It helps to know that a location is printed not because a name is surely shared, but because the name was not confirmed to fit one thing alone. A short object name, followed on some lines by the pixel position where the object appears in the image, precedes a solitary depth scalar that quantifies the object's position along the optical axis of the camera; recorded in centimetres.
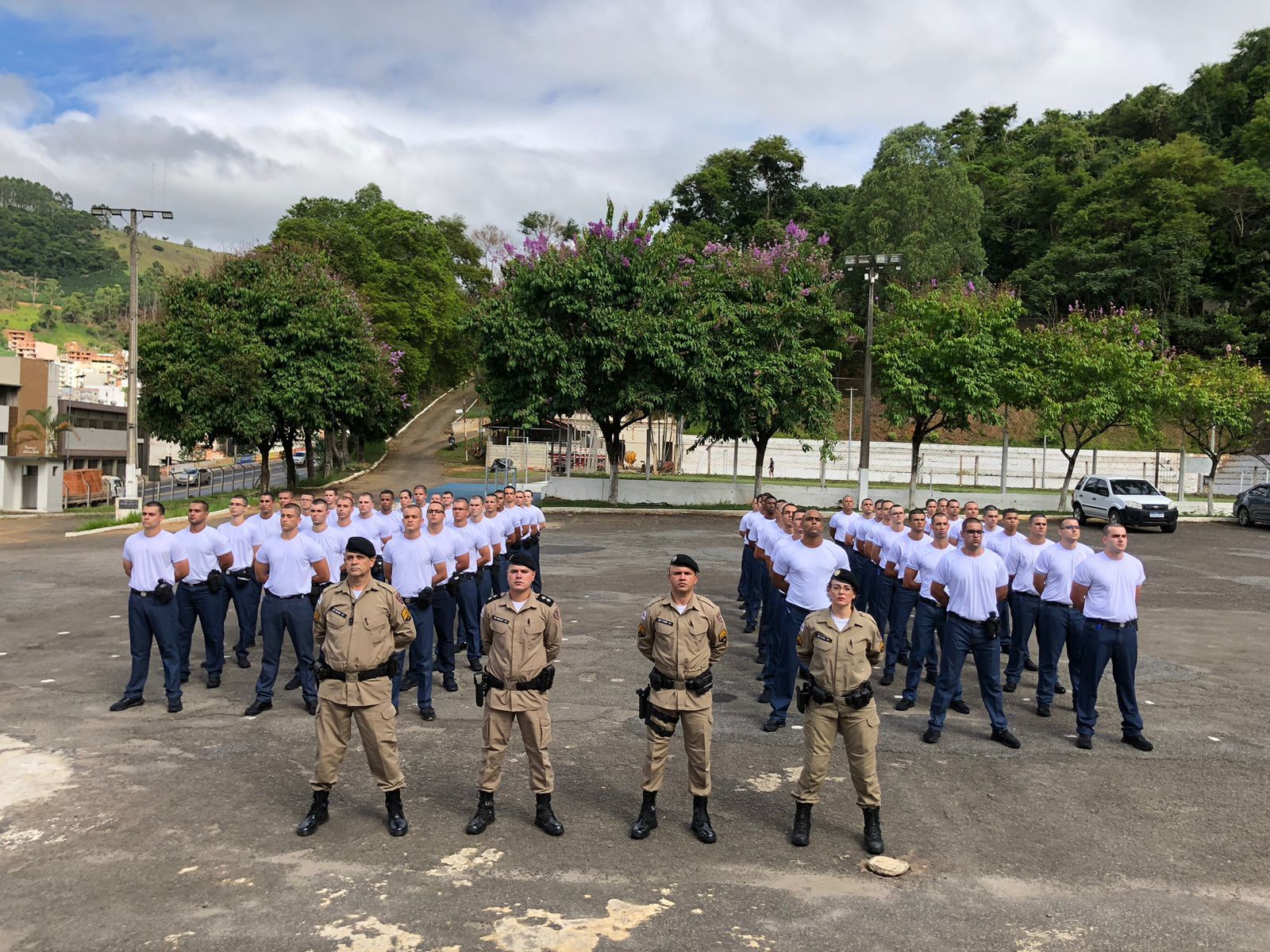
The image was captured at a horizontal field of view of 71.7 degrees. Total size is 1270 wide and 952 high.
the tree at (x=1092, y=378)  3084
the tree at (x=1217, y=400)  3139
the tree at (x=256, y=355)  2995
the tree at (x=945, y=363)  3089
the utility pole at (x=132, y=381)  2569
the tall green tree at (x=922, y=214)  4984
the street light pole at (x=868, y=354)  2619
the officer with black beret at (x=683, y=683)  571
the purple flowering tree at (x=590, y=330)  2864
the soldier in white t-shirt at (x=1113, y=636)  761
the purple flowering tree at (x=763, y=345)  2930
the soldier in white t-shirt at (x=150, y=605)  818
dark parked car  2866
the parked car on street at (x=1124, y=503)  2678
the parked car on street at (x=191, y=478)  4880
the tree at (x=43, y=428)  4059
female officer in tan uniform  565
